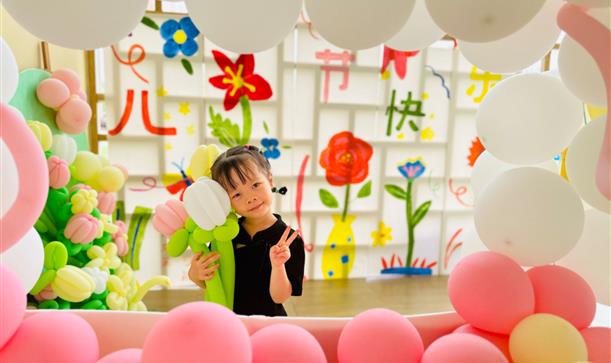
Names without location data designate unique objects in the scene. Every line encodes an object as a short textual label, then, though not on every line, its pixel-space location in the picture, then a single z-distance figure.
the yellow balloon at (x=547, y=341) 0.78
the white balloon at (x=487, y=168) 1.03
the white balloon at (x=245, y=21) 0.78
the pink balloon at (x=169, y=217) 1.05
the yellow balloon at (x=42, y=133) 1.78
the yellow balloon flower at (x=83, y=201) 1.99
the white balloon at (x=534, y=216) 0.84
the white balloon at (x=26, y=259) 0.82
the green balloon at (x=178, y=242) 1.04
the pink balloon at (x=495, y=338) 0.86
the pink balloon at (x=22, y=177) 0.70
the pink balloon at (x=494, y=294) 0.83
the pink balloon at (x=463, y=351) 0.73
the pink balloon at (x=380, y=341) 0.78
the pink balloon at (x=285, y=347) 0.74
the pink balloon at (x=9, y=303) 0.74
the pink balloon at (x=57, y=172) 1.89
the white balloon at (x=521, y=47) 0.91
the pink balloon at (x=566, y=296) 0.86
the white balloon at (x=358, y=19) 0.76
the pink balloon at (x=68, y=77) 2.21
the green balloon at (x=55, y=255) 1.70
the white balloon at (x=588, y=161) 0.80
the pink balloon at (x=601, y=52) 0.69
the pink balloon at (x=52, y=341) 0.74
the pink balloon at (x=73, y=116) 2.15
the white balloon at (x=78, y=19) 0.71
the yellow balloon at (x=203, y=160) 1.11
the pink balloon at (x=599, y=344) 0.82
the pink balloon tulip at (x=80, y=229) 1.95
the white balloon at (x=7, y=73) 0.83
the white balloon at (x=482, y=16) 0.70
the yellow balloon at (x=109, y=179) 2.28
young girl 1.07
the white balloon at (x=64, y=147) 2.07
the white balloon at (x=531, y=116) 0.89
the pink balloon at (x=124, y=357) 0.74
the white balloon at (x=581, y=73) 0.78
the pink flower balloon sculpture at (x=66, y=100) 2.08
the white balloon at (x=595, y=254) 0.92
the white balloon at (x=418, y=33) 1.00
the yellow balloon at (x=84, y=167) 2.22
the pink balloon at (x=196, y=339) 0.66
